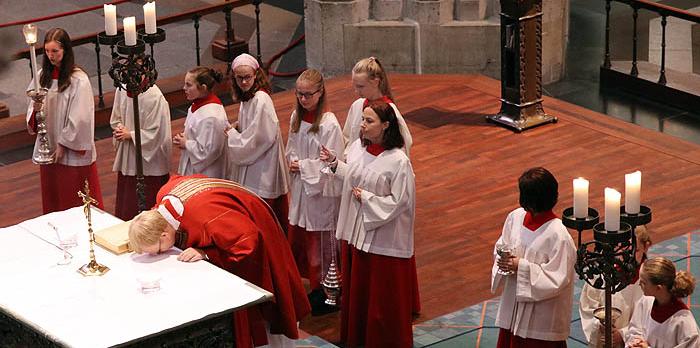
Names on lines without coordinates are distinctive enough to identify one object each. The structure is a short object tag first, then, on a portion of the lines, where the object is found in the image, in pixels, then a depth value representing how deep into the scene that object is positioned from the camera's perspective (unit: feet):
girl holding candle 58.93
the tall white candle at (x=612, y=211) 35.97
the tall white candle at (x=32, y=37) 54.08
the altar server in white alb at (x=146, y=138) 58.93
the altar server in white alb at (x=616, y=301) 44.64
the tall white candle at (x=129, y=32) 51.12
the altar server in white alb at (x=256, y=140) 55.29
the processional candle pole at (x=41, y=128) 56.55
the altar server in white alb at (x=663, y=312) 40.44
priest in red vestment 44.44
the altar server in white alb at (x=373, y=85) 52.28
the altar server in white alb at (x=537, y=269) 43.08
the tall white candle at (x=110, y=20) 52.04
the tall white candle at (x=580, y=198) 37.60
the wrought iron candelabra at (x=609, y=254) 36.48
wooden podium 74.46
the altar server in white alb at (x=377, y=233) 49.66
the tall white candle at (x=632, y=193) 36.46
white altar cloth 40.75
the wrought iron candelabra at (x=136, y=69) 51.46
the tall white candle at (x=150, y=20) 51.94
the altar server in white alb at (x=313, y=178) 53.69
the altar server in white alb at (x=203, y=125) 56.15
